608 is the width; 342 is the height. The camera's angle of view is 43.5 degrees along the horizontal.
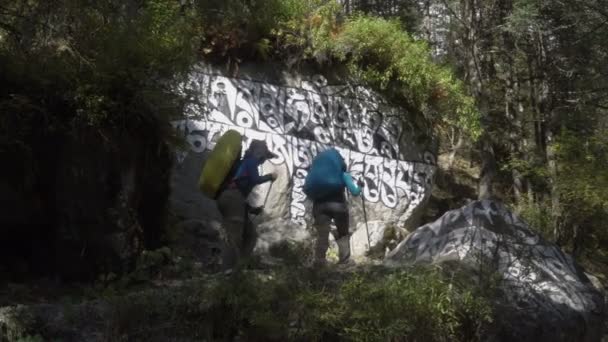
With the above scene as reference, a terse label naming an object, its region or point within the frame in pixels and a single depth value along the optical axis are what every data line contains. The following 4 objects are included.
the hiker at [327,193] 8.07
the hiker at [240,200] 8.19
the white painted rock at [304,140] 11.79
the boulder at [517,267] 6.45
